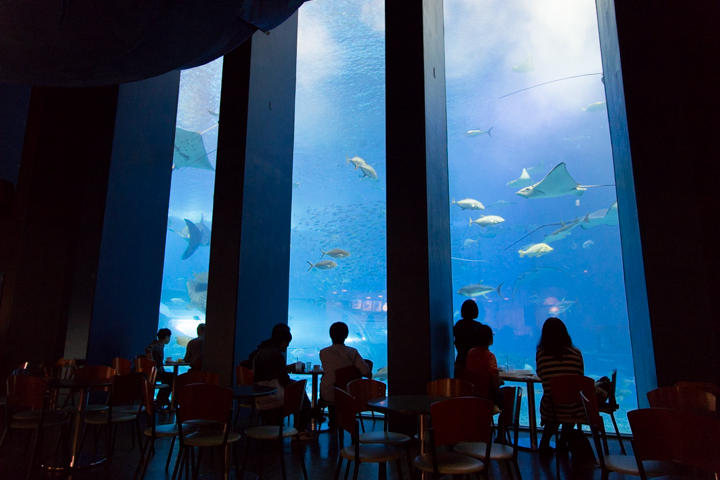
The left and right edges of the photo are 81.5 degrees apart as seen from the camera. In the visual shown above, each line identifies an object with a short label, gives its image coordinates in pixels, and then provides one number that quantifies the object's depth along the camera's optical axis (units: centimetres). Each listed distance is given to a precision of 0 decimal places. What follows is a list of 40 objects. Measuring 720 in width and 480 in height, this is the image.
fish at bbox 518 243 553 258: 1147
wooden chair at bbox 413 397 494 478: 204
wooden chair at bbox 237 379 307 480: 283
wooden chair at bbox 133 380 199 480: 277
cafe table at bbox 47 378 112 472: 313
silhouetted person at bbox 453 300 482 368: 427
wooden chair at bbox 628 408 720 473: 162
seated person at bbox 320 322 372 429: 402
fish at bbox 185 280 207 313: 2870
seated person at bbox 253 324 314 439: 366
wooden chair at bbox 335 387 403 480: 231
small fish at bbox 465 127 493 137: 1164
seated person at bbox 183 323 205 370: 554
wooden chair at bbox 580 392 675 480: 201
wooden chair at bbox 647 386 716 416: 254
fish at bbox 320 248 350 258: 1057
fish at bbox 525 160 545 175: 2659
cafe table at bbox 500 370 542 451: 375
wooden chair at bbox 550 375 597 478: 307
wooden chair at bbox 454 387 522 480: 230
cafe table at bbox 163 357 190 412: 563
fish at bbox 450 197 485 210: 1189
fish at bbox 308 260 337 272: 1102
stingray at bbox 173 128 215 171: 2028
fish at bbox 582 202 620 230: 1763
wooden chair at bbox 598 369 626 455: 357
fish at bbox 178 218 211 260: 2607
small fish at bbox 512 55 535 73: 1669
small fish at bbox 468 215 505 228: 1114
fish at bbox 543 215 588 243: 1312
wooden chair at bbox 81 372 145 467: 318
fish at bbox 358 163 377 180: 1042
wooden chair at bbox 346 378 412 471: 261
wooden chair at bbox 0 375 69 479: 288
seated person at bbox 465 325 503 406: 368
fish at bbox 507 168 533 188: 1727
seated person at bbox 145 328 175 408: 575
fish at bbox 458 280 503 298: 1100
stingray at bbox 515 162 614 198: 1503
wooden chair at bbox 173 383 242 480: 252
